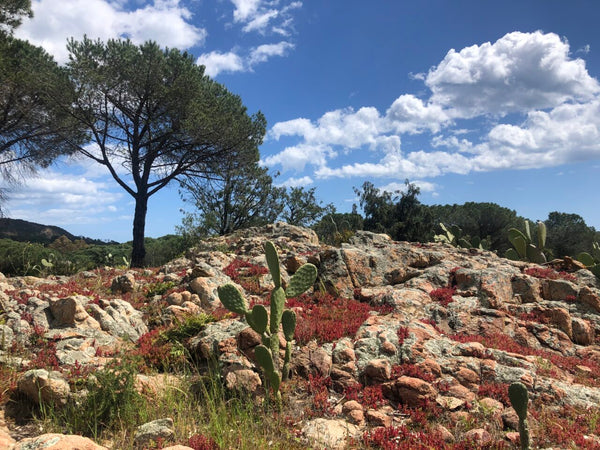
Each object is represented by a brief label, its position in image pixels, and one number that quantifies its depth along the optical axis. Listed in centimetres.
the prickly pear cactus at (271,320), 491
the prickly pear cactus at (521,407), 401
